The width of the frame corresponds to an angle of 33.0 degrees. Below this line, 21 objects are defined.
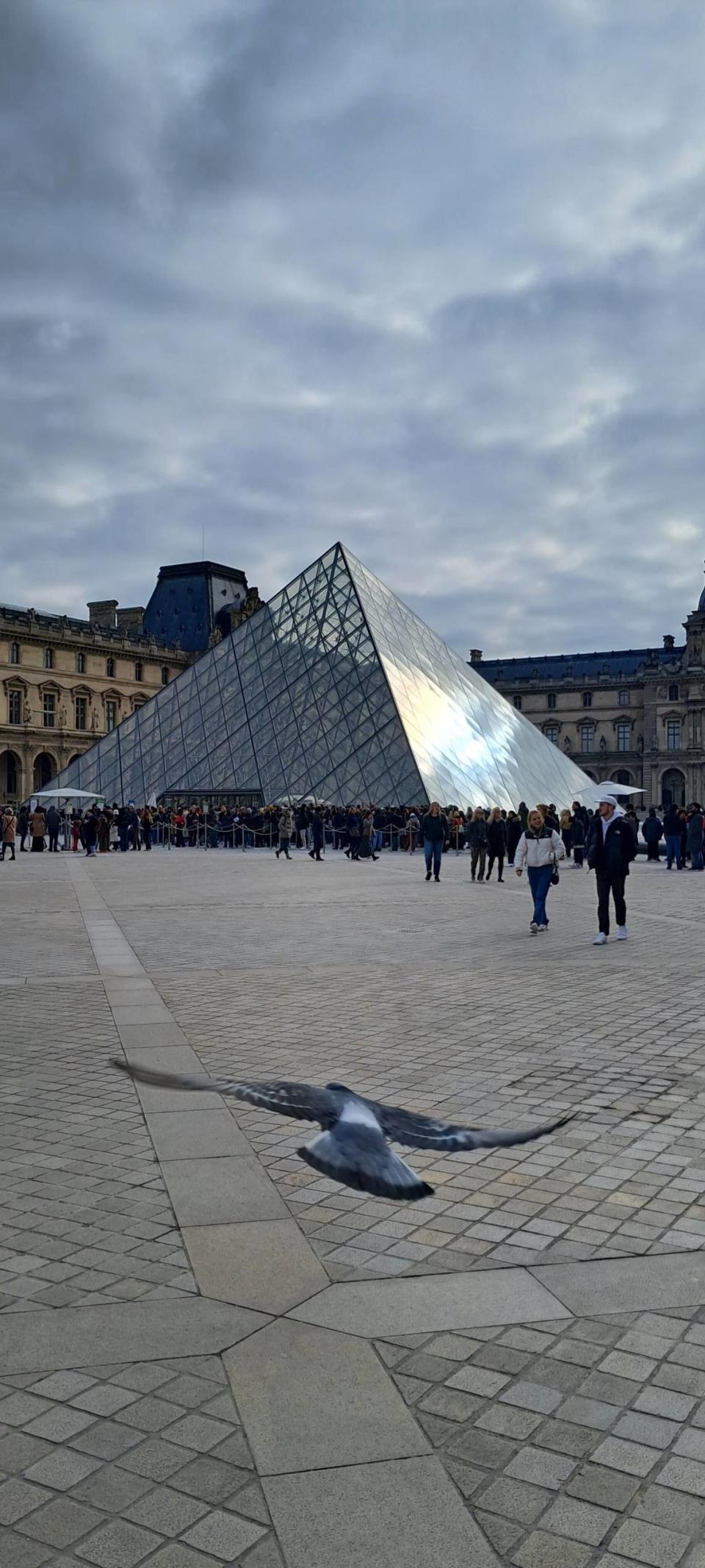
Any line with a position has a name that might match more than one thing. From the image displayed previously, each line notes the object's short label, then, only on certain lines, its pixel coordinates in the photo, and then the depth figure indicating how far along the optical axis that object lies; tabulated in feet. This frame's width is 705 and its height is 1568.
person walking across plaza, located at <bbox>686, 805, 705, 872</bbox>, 79.92
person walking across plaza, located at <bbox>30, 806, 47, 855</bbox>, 108.99
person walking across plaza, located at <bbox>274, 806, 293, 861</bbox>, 94.63
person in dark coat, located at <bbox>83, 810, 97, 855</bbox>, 99.14
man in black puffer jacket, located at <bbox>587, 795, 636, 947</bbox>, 36.58
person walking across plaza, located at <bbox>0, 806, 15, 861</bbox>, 95.20
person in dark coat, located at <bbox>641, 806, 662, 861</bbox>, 94.84
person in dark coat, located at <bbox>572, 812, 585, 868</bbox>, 89.58
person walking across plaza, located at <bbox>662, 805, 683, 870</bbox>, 78.64
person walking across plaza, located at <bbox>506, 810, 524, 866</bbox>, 82.89
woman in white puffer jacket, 38.93
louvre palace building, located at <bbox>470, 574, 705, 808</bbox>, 289.12
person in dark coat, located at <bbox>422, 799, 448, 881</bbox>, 64.90
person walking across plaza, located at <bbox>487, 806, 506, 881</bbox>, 66.69
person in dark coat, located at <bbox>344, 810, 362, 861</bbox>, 93.45
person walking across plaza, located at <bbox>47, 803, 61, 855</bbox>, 114.52
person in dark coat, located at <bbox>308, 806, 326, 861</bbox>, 94.12
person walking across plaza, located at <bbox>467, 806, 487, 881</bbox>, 65.62
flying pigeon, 7.98
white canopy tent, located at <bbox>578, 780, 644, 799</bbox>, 114.42
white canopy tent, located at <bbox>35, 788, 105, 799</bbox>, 128.26
